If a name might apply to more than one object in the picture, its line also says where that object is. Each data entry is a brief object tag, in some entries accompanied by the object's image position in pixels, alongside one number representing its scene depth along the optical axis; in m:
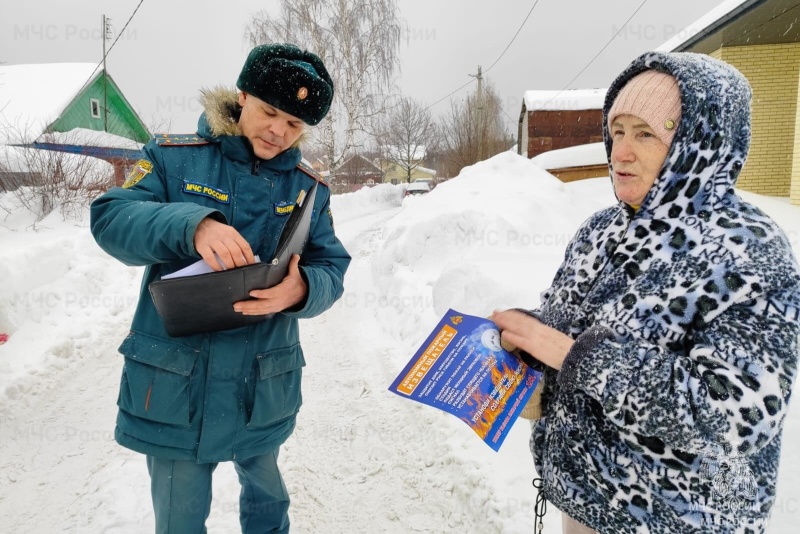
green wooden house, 20.11
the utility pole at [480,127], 21.33
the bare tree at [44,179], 9.77
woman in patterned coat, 1.07
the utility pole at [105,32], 25.12
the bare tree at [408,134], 37.53
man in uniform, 1.68
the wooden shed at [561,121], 20.64
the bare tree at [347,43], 20.31
